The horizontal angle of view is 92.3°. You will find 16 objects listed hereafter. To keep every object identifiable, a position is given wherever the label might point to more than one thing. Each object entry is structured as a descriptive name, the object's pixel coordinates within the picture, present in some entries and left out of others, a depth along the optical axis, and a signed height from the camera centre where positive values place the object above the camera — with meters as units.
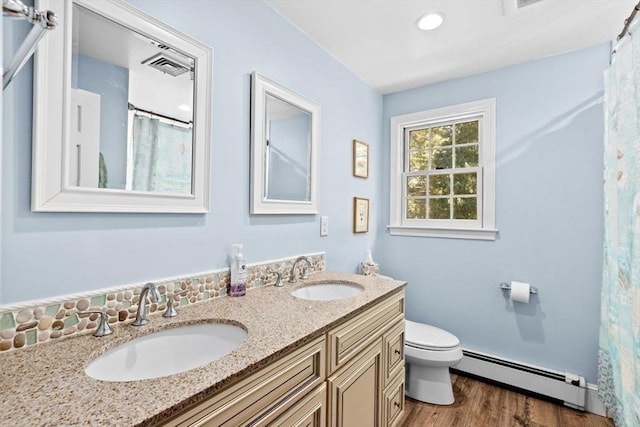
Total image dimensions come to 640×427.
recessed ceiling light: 1.71 +1.11
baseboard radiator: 1.98 -1.12
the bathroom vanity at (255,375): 0.61 -0.38
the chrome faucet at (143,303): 1.02 -0.30
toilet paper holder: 2.15 -0.51
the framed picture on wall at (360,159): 2.38 +0.45
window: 2.36 +0.37
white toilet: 1.97 -0.97
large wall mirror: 0.88 +0.33
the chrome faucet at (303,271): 1.71 -0.32
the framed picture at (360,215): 2.40 +0.00
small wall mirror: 1.52 +0.36
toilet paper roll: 2.12 -0.52
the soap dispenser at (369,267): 2.40 -0.41
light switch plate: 2.04 -0.08
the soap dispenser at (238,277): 1.37 -0.28
